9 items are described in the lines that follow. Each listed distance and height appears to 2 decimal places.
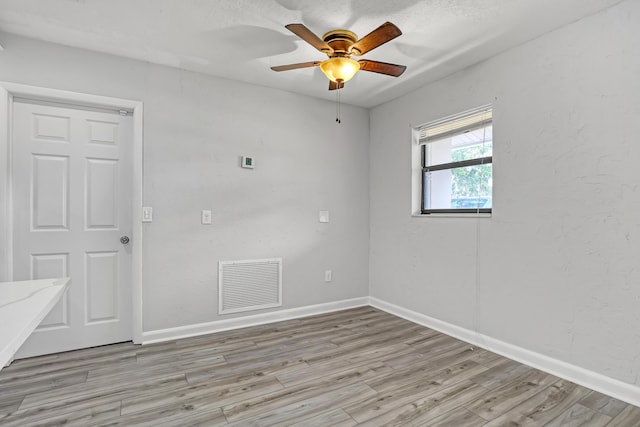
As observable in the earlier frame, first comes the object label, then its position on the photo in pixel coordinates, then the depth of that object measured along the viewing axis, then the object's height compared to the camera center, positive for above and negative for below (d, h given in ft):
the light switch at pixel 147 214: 9.72 -0.18
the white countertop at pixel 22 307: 3.31 -1.31
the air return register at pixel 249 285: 10.92 -2.51
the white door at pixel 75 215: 8.70 -0.22
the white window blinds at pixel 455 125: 9.77 +2.72
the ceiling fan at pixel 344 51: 6.74 +3.44
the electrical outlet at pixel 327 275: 12.91 -2.48
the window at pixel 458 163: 9.78 +1.51
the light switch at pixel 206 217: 10.61 -0.27
